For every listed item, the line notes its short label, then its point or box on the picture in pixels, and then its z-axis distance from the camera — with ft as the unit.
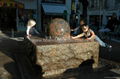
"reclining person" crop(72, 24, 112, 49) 13.05
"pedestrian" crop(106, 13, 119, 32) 22.97
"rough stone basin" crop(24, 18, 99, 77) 10.58
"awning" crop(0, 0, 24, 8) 40.64
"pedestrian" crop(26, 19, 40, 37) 16.55
